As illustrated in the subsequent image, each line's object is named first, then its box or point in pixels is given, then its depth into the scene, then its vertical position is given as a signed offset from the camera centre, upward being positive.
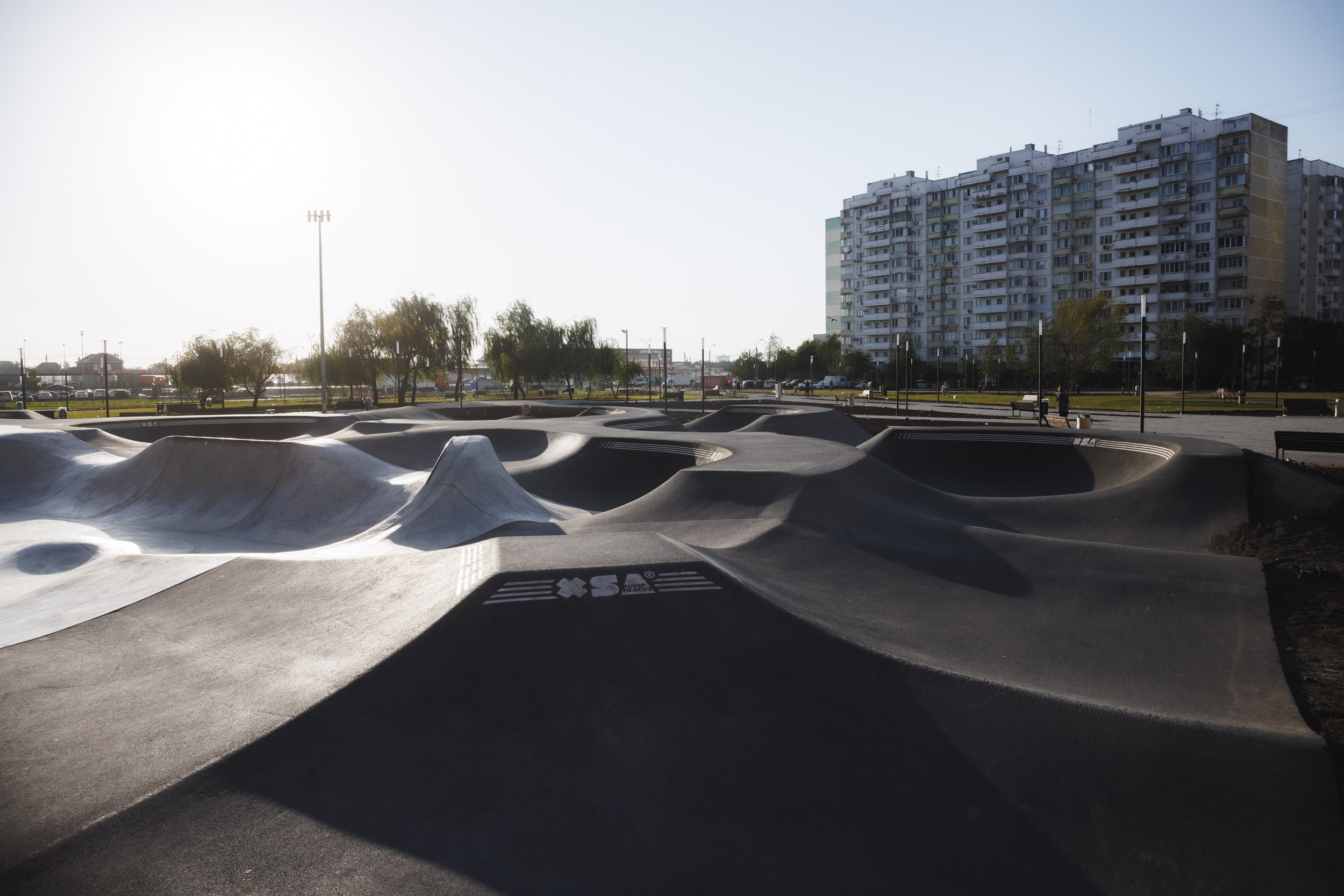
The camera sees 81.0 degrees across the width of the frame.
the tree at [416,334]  53.22 +4.43
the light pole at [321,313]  37.81 +4.31
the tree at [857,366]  91.25 +4.16
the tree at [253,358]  49.31 +2.56
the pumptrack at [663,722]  3.65 -1.91
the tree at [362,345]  53.09 +3.68
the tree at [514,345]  59.81 +4.21
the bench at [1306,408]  31.98 -0.16
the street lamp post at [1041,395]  23.97 +0.27
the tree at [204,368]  47.91 +1.83
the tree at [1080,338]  51.12 +4.29
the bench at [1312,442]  13.98 -0.67
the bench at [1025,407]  34.69 -0.19
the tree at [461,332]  57.09 +4.93
